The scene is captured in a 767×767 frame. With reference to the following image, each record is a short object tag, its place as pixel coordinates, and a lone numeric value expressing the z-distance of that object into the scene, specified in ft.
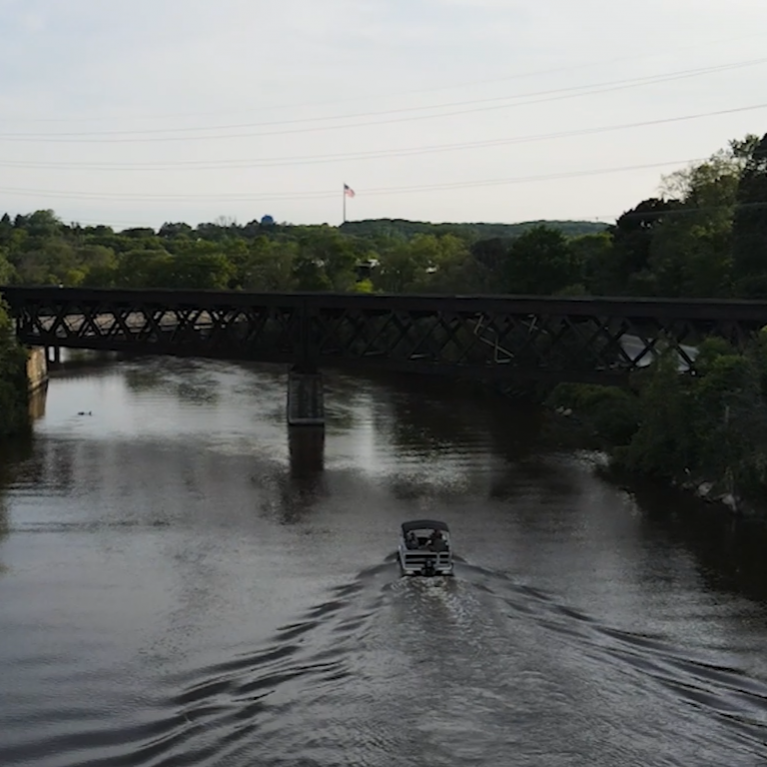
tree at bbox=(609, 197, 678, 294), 331.77
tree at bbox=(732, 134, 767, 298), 245.86
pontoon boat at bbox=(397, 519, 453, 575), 120.98
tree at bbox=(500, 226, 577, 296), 323.98
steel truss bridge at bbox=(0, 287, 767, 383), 193.57
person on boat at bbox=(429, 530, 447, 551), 121.60
